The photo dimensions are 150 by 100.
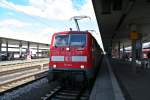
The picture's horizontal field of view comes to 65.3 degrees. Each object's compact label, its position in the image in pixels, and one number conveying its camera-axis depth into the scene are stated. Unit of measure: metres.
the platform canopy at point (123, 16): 6.97
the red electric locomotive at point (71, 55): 5.34
